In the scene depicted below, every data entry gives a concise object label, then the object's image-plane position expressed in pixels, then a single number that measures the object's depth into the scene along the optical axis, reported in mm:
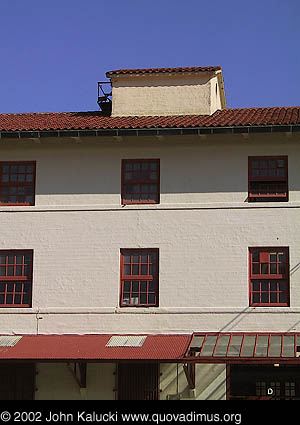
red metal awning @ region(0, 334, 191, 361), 27359
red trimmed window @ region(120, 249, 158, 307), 29500
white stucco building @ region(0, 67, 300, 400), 28781
